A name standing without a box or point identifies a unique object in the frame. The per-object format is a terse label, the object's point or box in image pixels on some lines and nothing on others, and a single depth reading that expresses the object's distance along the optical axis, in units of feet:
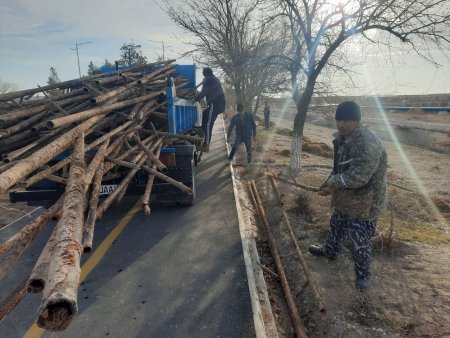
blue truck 17.90
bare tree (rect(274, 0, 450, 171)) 24.57
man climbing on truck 29.71
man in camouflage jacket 12.19
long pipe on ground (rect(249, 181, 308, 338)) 10.36
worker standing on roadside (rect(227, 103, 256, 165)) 35.12
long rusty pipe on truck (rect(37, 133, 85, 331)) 4.75
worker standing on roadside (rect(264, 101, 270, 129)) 85.90
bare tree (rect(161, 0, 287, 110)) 39.63
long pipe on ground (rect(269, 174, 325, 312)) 11.19
